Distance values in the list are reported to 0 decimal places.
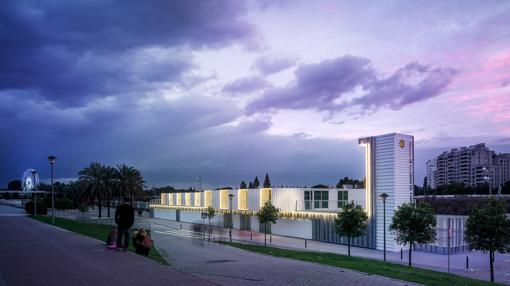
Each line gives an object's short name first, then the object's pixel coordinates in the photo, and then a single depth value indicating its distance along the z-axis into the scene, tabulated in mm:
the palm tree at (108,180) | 61562
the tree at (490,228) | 20797
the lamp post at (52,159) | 35569
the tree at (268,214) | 41188
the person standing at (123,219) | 14250
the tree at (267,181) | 125812
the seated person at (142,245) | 13750
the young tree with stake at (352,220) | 28844
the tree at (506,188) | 92400
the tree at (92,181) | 60656
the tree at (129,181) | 62125
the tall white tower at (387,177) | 32344
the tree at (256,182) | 131975
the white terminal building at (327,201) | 32719
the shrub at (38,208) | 55969
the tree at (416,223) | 24203
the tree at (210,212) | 57288
